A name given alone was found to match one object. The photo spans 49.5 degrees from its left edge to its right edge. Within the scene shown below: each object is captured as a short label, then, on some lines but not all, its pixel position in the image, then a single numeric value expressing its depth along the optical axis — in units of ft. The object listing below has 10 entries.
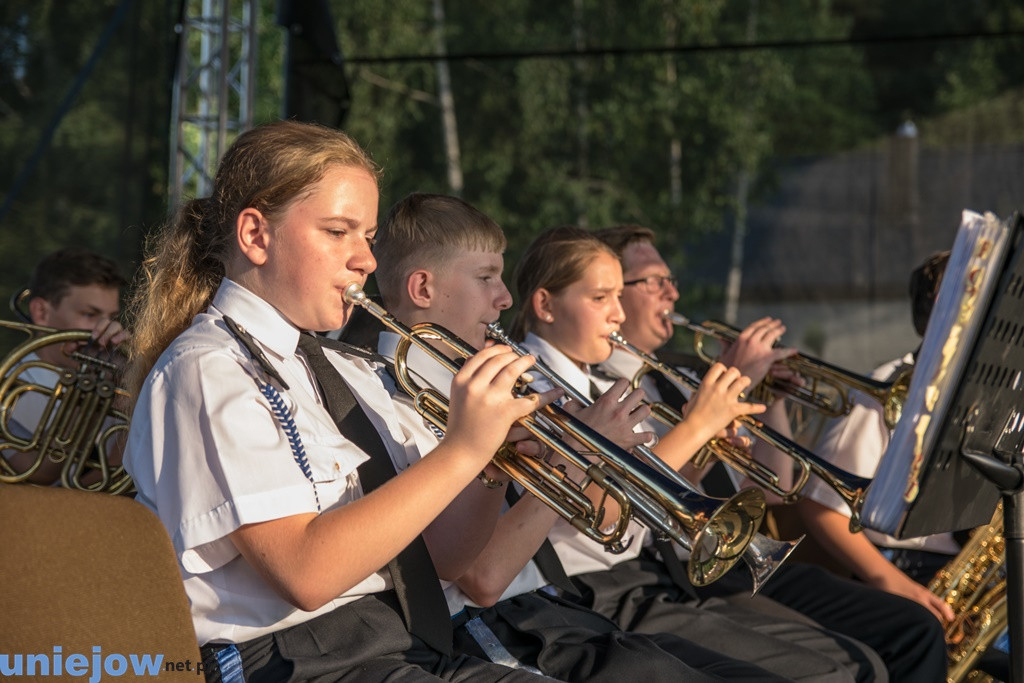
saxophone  10.94
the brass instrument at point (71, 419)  9.15
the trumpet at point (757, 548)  7.71
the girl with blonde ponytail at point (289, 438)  5.63
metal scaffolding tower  17.28
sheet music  4.64
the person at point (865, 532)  11.18
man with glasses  10.15
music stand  4.91
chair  4.70
